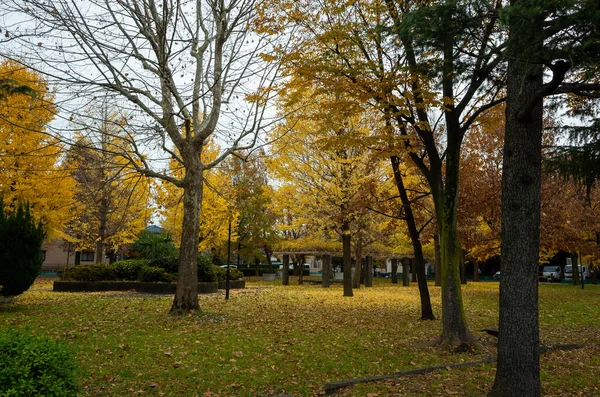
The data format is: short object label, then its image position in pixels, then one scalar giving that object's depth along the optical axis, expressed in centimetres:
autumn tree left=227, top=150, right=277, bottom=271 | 3459
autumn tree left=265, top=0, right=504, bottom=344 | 719
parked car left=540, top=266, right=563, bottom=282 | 4097
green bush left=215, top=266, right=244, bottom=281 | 2059
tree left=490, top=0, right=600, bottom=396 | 407
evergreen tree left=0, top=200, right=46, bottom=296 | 1055
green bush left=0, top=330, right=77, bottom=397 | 334
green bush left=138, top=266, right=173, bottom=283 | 1772
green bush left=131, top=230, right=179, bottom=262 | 2362
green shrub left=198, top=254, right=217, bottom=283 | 1891
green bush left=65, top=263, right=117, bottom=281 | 1828
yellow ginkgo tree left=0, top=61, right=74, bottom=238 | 1568
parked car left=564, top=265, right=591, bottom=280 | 4486
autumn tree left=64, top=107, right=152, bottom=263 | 2392
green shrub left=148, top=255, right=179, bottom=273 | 1842
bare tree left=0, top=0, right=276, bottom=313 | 1001
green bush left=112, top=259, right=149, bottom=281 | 1888
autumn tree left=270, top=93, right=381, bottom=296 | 1745
